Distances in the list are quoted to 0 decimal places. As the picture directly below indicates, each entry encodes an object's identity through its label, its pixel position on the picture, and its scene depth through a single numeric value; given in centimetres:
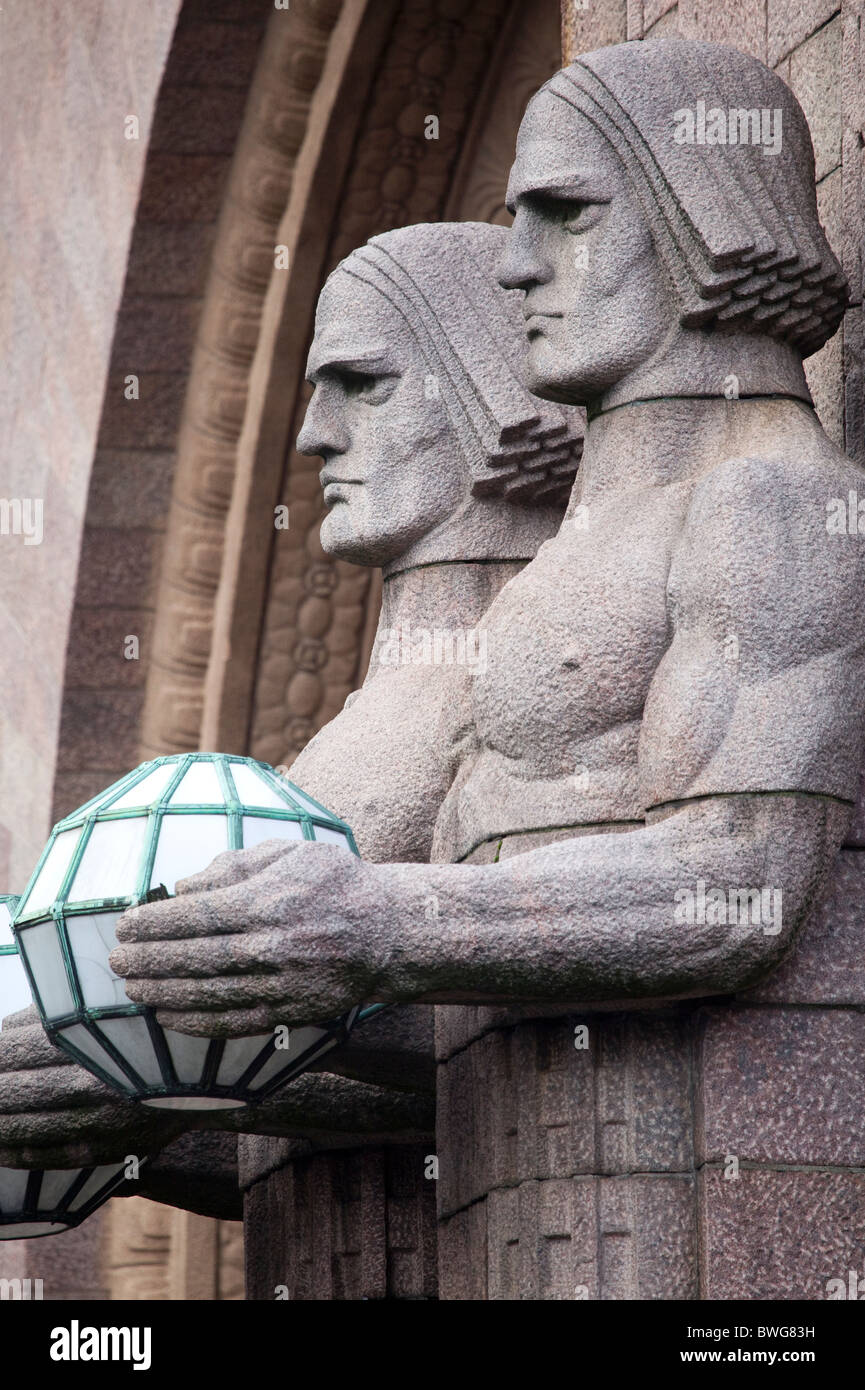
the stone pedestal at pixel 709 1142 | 849
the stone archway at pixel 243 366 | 1752
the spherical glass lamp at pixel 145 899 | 845
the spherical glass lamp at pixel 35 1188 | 1020
